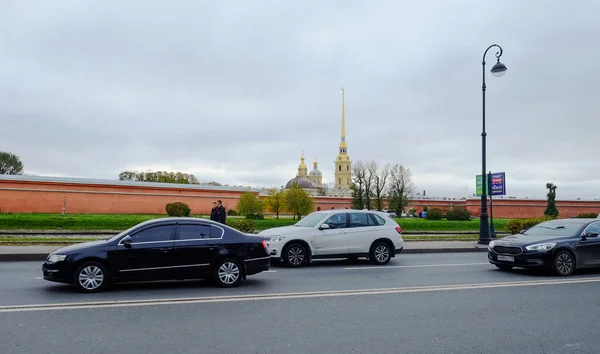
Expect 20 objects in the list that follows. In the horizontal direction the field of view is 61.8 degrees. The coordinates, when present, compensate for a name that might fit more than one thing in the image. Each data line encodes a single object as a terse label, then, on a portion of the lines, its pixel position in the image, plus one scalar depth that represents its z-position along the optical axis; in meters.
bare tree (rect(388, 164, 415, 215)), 74.31
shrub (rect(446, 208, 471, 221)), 54.28
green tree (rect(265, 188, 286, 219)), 49.88
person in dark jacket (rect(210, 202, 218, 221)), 20.85
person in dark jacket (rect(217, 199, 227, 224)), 20.81
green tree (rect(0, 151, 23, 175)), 76.00
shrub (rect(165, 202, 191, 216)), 46.06
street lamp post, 21.81
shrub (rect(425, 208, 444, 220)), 54.22
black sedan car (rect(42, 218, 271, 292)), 9.12
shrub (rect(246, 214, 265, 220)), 46.38
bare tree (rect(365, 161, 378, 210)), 76.29
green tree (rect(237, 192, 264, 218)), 46.94
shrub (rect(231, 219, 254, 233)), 21.31
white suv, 13.64
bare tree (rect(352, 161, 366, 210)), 74.62
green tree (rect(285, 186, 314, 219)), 48.22
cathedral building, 158.86
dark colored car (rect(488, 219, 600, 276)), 12.09
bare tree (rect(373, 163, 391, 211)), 77.62
